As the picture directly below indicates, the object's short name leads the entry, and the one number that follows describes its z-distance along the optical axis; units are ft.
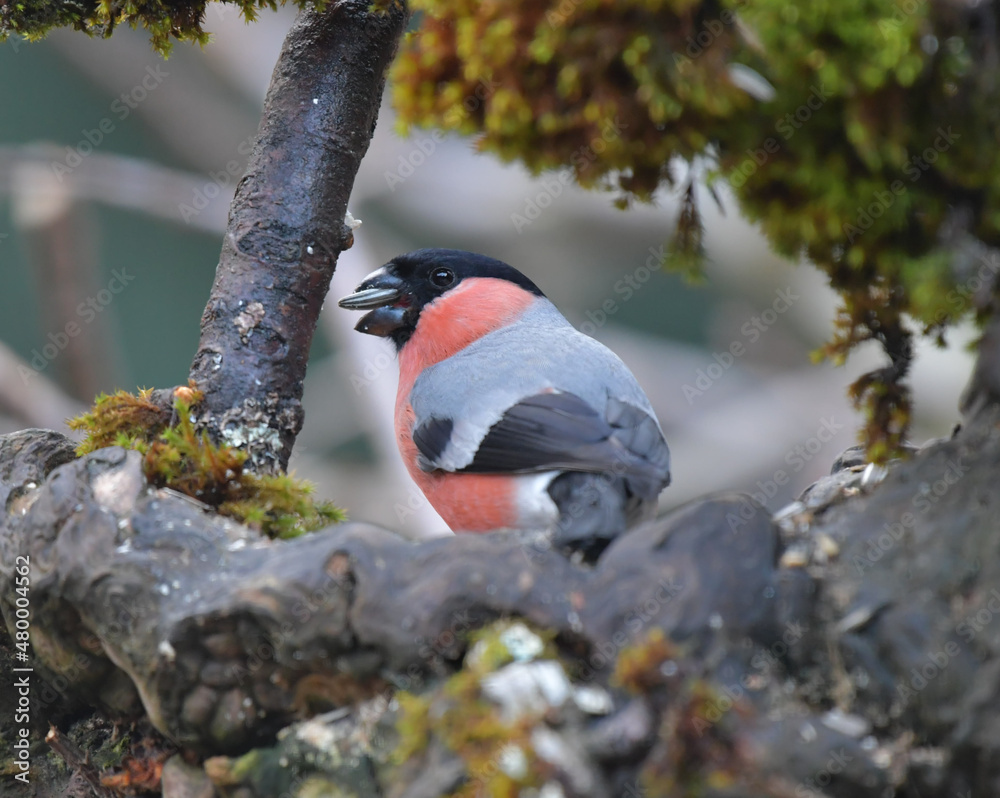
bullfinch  14.61
